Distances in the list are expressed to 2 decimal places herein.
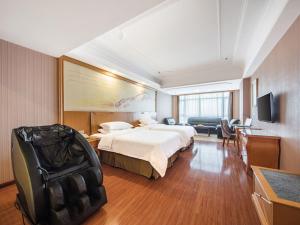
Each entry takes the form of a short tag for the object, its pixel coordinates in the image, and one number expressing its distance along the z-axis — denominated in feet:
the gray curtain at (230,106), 22.27
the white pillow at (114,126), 11.29
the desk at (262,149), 6.99
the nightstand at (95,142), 9.90
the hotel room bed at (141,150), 7.34
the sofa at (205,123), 21.90
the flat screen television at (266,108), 7.30
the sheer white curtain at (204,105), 24.20
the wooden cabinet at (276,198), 3.06
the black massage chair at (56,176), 3.90
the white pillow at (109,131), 10.95
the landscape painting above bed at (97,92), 9.62
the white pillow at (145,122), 16.75
